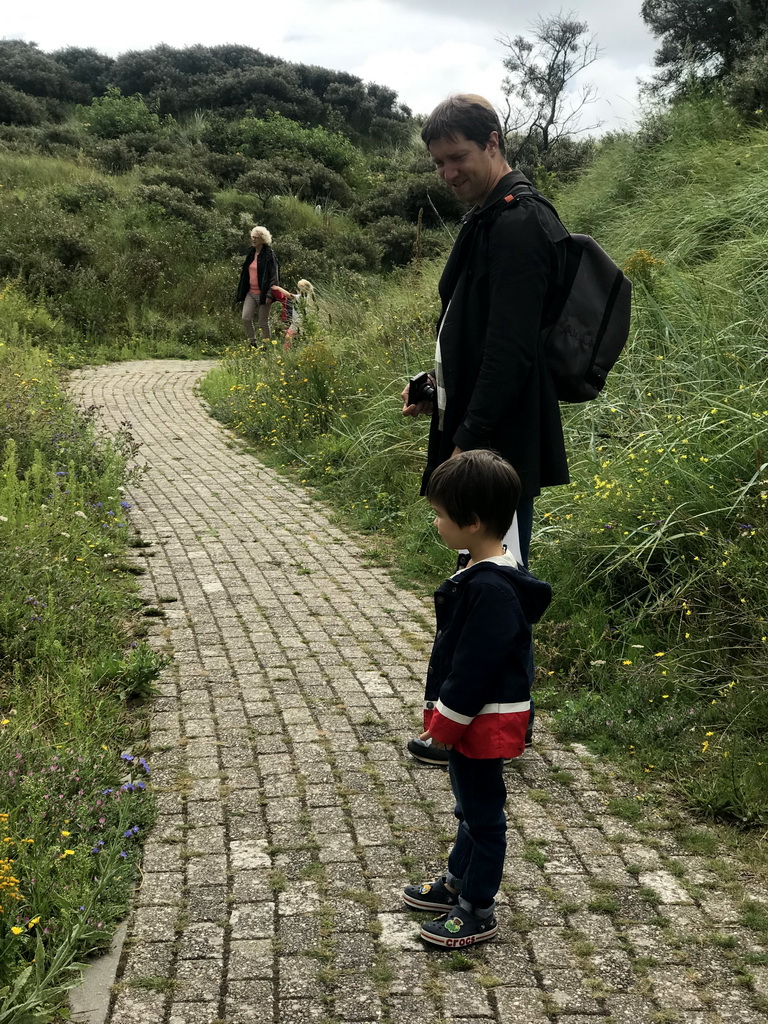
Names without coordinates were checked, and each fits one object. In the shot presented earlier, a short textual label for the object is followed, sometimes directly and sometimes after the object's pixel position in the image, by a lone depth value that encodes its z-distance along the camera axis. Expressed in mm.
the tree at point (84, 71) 34219
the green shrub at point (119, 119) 28297
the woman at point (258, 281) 13336
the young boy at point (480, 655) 2408
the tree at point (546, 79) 18578
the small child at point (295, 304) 11766
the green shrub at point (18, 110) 29281
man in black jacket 2963
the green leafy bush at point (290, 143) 28297
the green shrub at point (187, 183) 23062
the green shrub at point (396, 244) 21922
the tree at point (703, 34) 12867
